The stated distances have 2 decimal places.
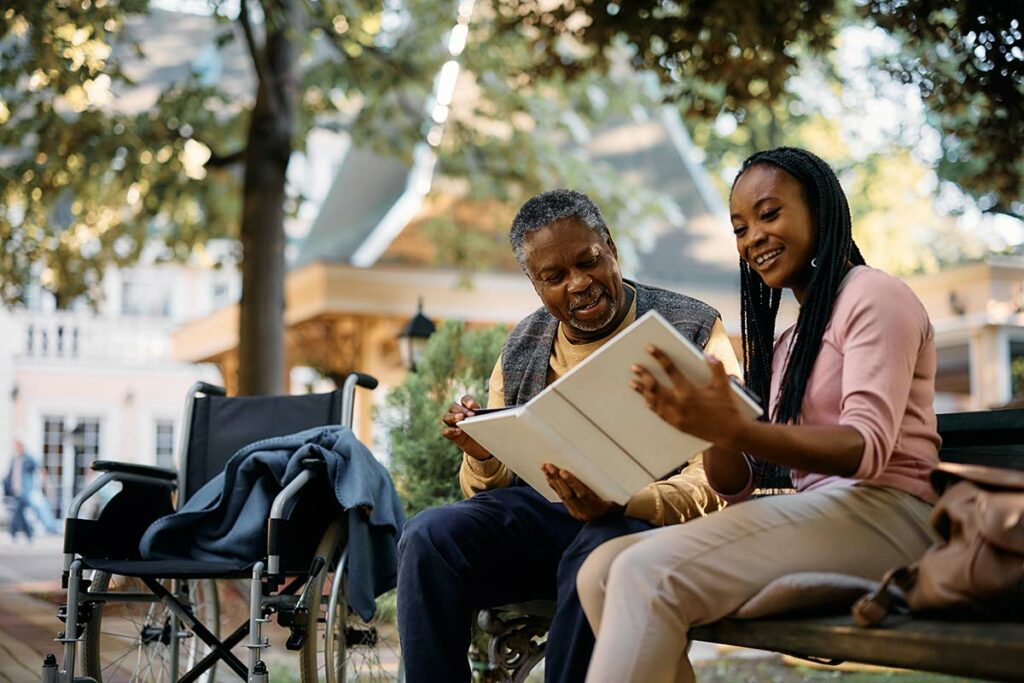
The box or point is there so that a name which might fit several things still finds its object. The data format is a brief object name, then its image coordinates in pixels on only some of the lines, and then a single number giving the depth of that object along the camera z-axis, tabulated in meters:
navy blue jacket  3.90
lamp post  7.70
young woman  2.12
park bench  1.73
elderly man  2.79
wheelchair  3.78
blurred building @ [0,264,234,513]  27.03
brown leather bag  1.81
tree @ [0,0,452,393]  9.30
